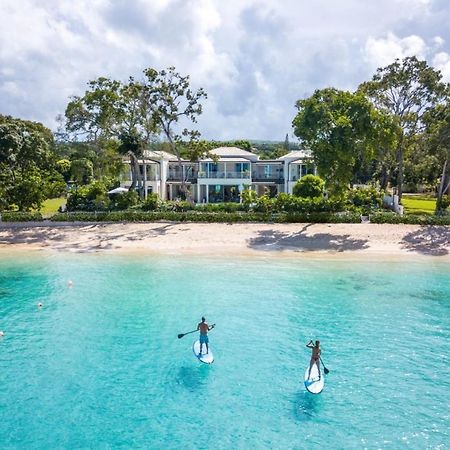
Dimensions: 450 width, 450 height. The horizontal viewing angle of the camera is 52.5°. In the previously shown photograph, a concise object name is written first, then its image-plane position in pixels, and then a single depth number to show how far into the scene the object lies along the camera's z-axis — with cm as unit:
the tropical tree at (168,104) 4930
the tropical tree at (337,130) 4147
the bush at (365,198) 4851
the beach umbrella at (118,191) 5150
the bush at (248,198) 4706
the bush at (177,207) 4788
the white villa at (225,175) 6134
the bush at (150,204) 4799
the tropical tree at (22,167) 4725
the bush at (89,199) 4834
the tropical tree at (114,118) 5031
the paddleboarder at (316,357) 1616
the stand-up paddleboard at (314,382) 1568
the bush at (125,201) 4838
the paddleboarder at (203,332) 1823
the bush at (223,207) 4688
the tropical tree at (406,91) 4791
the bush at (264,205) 4612
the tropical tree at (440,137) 4459
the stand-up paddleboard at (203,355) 1809
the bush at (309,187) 4691
